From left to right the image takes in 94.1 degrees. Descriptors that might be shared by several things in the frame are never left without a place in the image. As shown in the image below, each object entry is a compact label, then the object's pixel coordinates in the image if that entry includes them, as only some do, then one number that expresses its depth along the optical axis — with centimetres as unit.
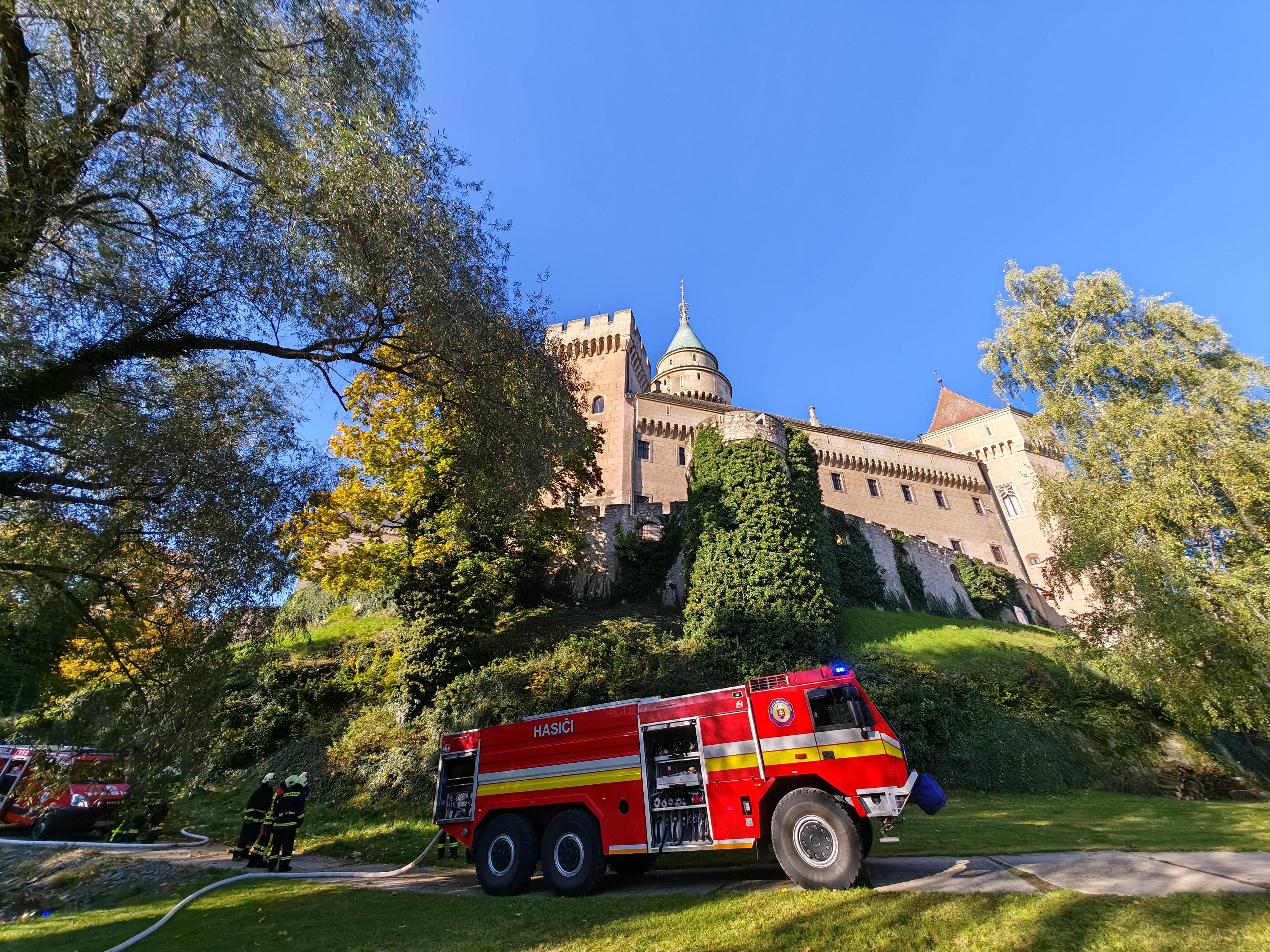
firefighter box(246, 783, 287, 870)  895
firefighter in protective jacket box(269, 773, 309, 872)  888
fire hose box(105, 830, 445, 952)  556
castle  3344
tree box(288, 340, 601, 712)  1352
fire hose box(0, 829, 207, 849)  970
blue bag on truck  651
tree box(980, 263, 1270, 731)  1388
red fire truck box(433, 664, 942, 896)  614
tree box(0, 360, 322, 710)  707
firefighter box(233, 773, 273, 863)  926
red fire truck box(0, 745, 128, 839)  787
